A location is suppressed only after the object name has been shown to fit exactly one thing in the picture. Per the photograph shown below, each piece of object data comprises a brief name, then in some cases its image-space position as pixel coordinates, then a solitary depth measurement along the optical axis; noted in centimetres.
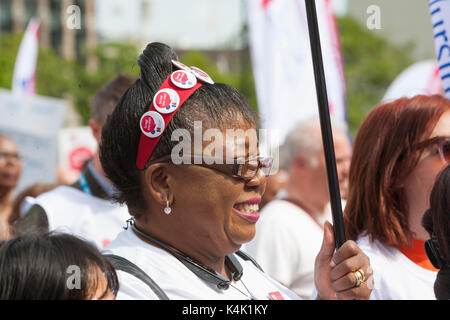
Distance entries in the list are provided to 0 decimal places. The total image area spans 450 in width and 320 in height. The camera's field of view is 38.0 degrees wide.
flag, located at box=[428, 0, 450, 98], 249
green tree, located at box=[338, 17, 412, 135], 3712
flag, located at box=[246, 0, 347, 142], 512
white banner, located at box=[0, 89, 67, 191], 631
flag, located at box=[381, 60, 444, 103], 597
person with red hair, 230
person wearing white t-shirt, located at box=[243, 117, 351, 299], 347
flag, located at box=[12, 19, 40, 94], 739
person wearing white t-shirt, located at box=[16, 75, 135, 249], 313
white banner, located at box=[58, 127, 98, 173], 801
